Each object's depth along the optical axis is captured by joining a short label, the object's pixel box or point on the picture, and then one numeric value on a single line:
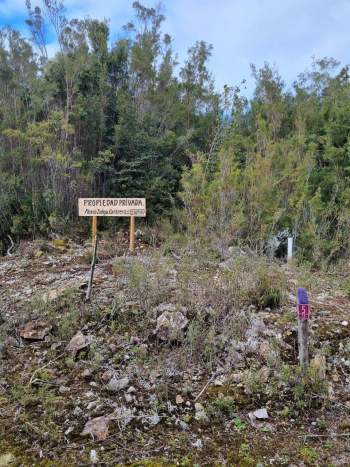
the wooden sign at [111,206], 5.17
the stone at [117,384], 2.59
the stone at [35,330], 3.28
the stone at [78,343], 3.03
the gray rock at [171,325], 3.07
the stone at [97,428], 2.19
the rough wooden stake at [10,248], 6.47
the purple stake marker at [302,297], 2.54
